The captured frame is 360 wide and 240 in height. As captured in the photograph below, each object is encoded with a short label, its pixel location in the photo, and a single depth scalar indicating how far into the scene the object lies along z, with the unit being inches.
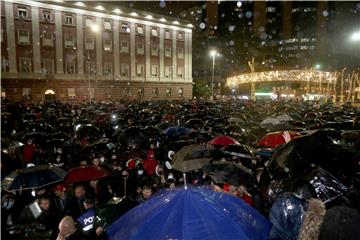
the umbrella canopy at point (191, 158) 304.8
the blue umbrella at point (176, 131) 500.2
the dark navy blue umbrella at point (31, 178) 259.9
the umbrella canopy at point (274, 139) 369.4
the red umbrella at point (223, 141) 395.2
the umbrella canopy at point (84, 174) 281.9
